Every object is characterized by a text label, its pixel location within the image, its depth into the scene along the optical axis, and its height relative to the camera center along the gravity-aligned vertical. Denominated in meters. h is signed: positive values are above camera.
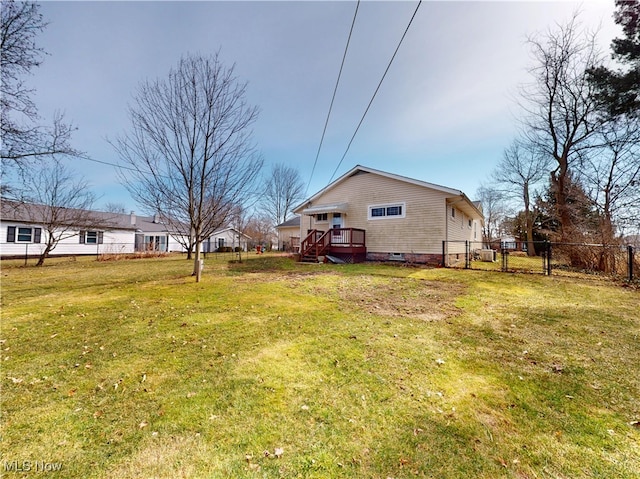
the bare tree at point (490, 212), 35.94 +5.52
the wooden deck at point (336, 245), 14.41 +0.07
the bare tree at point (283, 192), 38.94 +8.53
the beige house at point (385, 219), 13.08 +1.66
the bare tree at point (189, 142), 8.72 +3.65
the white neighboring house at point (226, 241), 32.19 +0.50
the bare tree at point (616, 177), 11.52 +3.73
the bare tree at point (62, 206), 15.70 +2.38
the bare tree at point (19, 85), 7.59 +4.85
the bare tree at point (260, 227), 40.25 +2.88
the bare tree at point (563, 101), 13.87 +9.08
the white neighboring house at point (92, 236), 20.16 +0.61
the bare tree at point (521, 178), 26.36 +8.02
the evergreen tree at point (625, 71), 10.70 +8.40
